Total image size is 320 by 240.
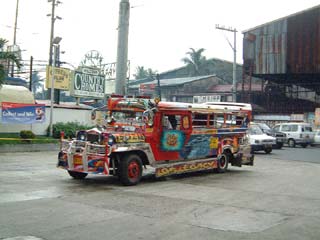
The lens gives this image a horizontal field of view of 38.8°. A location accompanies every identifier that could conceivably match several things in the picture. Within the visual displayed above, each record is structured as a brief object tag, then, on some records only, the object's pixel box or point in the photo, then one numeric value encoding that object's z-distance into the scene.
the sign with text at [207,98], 52.32
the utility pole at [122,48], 19.72
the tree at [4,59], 19.39
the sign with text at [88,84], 28.61
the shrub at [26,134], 21.91
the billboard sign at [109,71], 40.79
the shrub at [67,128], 24.67
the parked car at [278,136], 30.69
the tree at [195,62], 70.88
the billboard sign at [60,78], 26.08
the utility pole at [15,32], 44.06
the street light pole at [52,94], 24.31
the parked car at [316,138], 36.12
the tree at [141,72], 85.04
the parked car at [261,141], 25.33
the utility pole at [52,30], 30.18
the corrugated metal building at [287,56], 41.69
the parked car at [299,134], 34.50
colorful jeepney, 11.70
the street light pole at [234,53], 42.36
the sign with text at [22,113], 22.22
